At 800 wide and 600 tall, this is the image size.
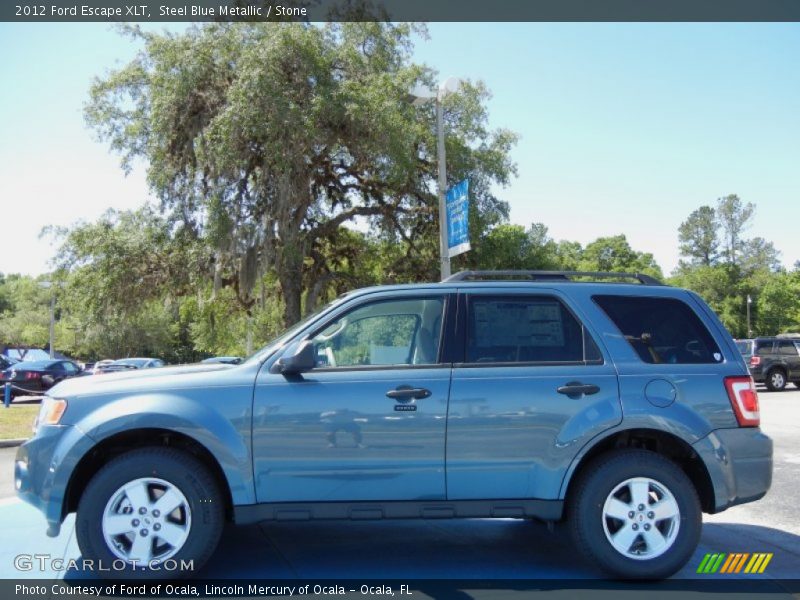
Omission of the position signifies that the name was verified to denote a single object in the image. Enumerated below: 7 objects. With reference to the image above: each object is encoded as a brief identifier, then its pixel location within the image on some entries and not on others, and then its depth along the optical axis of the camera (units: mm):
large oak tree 17906
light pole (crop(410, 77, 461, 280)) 12172
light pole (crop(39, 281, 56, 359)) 22716
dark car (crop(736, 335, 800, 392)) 23734
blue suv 4453
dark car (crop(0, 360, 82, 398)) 23141
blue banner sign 12094
